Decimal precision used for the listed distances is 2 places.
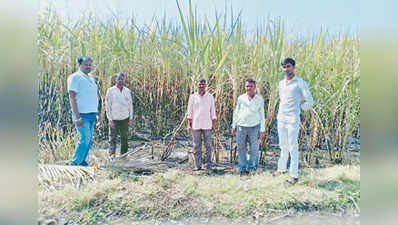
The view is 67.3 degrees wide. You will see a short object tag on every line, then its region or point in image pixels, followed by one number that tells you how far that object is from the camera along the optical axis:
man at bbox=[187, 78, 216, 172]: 3.66
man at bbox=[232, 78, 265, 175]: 3.59
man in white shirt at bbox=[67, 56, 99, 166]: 3.67
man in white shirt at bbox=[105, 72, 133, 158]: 3.75
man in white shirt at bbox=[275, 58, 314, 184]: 3.46
